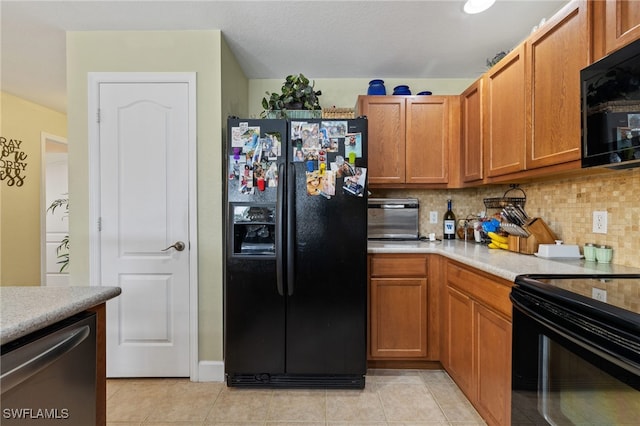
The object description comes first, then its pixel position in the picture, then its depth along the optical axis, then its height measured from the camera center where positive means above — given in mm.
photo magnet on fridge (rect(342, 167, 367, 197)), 1976 +183
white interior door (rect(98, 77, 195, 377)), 2129 -77
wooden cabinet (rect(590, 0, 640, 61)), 1152 +745
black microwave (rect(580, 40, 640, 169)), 1046 +377
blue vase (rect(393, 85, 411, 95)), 2619 +1043
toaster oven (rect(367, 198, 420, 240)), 2736 -71
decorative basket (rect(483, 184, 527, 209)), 2256 +82
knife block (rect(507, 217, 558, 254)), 1822 -161
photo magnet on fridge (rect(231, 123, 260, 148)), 1989 +505
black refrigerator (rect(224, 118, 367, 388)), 1978 -287
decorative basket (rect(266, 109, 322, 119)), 2271 +732
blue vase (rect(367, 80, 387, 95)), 2635 +1067
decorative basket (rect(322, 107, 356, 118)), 2164 +706
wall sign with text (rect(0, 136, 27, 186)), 3242 +533
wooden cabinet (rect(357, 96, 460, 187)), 2561 +624
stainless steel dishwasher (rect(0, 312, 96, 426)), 665 -412
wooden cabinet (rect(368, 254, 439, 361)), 2197 -787
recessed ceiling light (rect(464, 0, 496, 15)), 1771 +1220
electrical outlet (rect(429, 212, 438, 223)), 2834 -54
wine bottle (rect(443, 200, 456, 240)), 2727 -124
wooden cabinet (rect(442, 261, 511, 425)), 1410 -695
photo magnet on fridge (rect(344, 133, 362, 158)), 1988 +439
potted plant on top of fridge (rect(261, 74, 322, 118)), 2283 +842
